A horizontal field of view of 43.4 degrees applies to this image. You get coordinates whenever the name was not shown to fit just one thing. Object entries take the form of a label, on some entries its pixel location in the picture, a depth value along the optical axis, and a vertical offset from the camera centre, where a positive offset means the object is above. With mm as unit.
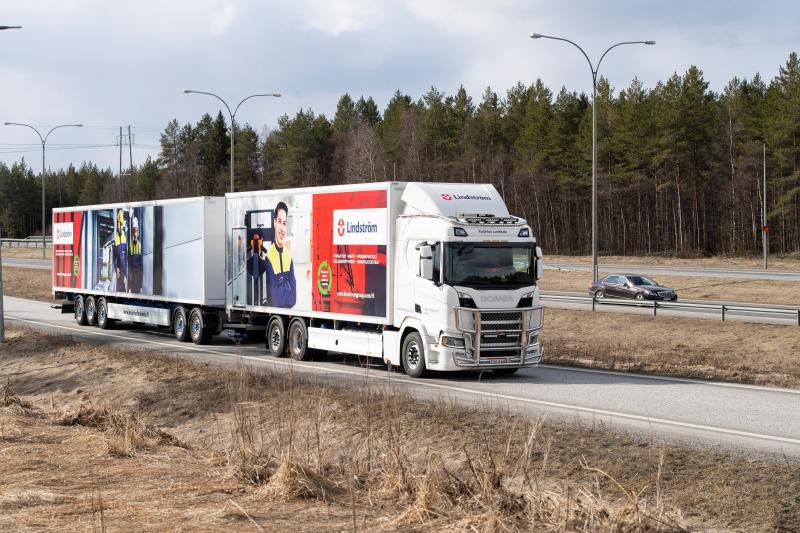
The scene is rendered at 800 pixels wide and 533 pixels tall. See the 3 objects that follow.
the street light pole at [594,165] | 33725 +2743
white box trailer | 25750 -361
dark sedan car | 40656 -1750
